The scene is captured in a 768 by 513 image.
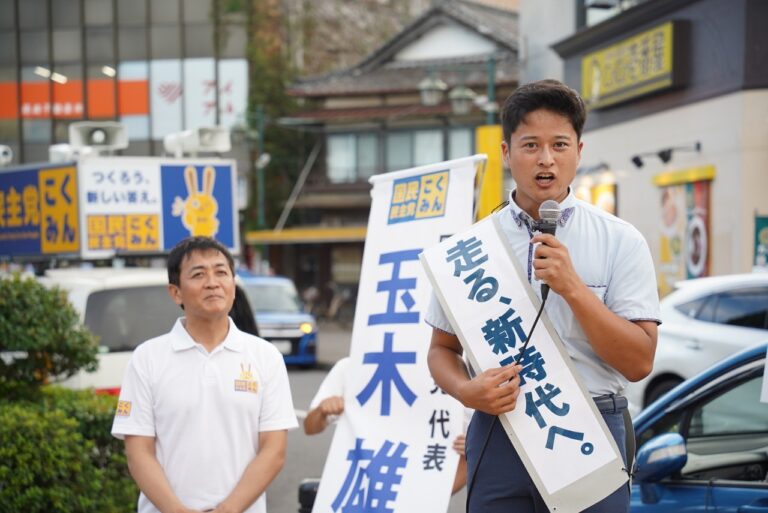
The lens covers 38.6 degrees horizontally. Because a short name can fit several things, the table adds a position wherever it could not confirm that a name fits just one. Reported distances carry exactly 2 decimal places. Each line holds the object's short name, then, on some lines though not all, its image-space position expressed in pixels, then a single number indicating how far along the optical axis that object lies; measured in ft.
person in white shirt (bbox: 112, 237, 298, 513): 12.17
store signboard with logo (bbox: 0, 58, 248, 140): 139.44
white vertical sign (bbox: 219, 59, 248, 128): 138.92
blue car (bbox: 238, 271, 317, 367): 61.87
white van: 27.32
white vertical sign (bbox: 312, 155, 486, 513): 13.83
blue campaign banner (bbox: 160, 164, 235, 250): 33.22
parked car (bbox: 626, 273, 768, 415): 31.71
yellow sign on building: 61.00
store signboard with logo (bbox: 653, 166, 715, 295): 58.03
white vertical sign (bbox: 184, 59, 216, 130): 139.33
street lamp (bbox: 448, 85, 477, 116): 74.49
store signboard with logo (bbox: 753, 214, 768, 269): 53.36
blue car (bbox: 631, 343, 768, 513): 13.11
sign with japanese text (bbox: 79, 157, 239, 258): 31.63
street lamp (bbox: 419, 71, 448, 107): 73.67
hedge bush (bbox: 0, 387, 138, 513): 18.29
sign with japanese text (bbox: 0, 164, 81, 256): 31.95
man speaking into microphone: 9.34
